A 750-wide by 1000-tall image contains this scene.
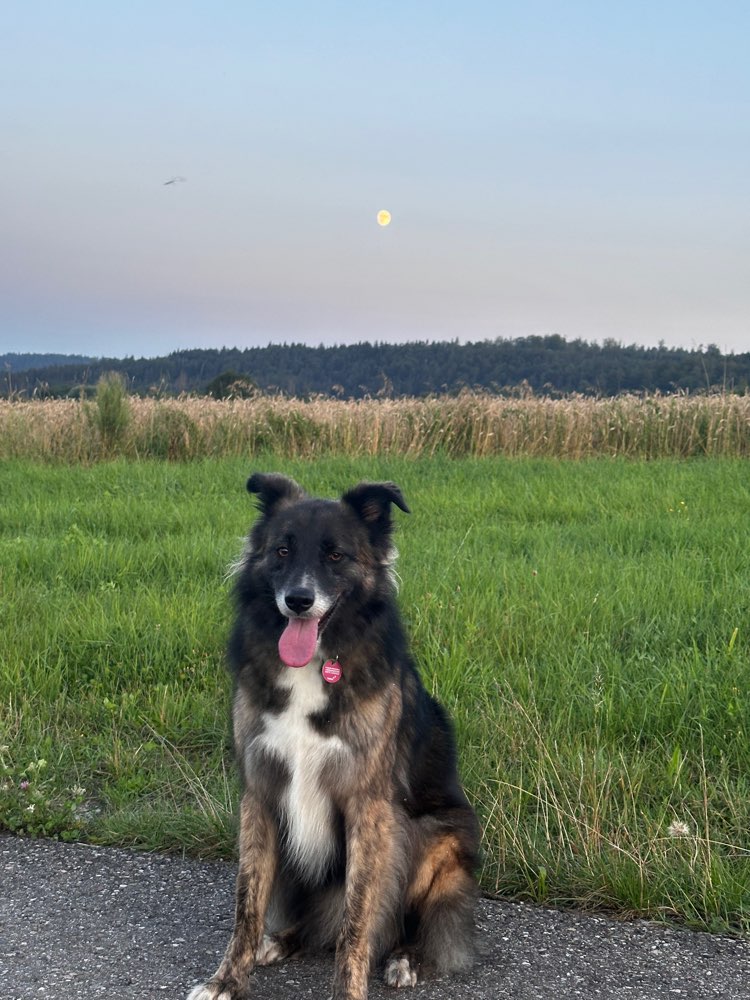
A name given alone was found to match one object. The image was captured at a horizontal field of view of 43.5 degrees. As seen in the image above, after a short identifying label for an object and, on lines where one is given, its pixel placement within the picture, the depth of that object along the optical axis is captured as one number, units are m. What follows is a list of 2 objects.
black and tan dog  3.16
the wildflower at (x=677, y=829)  3.73
